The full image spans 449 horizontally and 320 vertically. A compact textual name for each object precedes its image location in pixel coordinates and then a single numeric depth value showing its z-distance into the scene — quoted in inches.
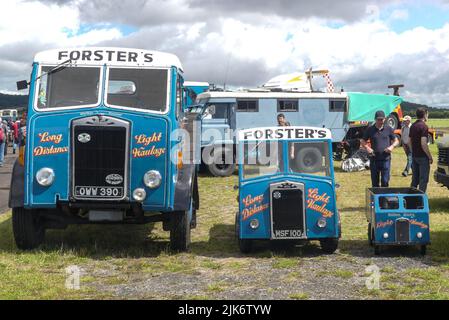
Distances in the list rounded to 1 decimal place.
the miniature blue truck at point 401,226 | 300.2
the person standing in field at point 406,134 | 644.7
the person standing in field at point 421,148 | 414.3
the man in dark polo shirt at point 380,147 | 396.5
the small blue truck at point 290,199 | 304.8
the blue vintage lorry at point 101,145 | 296.4
